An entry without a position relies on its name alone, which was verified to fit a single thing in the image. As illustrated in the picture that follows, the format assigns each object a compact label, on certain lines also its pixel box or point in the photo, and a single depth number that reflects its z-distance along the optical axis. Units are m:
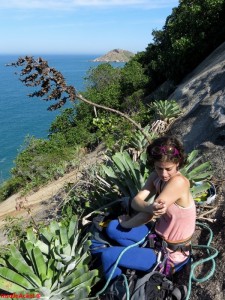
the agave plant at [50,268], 2.33
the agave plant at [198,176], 2.98
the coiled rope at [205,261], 2.29
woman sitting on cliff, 2.12
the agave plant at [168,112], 5.75
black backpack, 2.07
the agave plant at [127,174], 3.14
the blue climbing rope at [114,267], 2.23
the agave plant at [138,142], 4.52
